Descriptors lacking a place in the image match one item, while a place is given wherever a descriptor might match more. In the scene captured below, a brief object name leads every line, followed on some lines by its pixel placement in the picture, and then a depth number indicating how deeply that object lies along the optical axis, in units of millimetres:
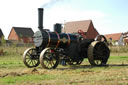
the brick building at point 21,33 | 61906
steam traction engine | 10977
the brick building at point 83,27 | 53706
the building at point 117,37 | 72194
